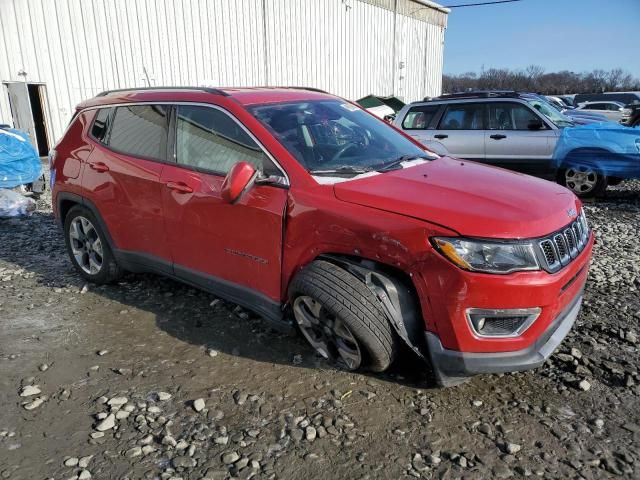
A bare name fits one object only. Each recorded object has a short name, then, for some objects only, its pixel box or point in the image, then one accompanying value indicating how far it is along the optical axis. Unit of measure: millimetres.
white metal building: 10680
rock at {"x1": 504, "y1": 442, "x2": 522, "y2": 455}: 2295
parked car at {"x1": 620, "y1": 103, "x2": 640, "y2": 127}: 8105
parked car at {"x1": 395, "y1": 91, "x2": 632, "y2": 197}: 7603
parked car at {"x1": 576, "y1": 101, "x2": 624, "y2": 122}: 23250
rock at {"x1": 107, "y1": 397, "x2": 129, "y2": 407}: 2729
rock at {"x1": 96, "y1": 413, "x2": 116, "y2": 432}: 2529
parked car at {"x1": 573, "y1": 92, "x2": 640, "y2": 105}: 25628
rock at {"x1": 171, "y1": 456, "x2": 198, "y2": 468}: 2275
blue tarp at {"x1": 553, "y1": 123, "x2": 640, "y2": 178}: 6969
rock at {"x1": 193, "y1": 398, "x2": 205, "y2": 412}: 2664
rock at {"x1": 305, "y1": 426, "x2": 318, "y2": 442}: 2422
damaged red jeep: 2361
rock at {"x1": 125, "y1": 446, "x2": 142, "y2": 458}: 2344
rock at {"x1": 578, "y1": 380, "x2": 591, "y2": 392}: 2737
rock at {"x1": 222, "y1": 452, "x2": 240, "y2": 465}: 2289
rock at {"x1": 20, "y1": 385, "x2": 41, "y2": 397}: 2852
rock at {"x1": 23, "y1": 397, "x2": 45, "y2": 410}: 2727
